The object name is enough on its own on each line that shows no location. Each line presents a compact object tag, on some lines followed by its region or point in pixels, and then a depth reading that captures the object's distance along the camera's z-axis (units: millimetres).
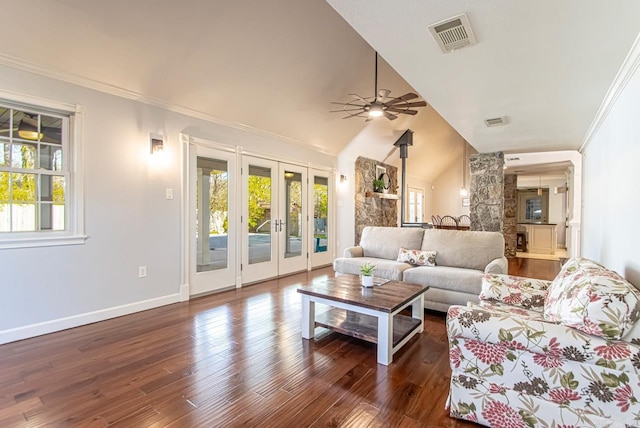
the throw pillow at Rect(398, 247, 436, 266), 4082
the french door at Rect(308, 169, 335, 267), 6285
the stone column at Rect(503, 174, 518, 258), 8273
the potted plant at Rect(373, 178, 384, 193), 7746
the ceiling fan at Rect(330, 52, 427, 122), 4047
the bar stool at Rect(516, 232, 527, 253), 9547
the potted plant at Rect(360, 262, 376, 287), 3000
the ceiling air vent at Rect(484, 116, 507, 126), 4222
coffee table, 2459
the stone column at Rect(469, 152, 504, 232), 6742
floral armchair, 1455
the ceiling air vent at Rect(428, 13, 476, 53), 2037
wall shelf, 7384
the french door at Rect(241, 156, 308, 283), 5043
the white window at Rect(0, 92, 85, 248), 2898
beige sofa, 3480
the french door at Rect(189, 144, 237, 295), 4273
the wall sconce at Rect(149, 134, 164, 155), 3768
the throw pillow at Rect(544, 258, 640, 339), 1482
